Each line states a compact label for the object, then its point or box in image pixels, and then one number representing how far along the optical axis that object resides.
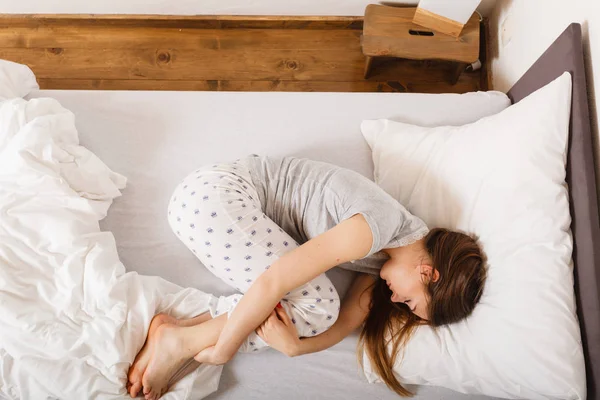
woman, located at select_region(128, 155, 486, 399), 1.10
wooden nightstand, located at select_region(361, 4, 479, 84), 1.67
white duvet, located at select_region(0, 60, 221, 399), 1.08
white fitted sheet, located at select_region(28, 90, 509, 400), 1.31
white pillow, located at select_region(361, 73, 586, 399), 1.07
